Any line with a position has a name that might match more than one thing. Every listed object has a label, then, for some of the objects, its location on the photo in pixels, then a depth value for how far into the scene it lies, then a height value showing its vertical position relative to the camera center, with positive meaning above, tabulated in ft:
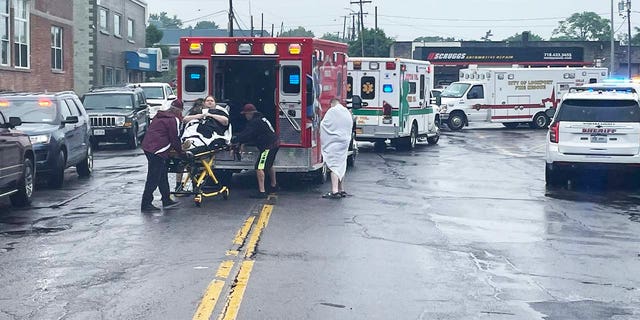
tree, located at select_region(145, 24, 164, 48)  250.37 +15.41
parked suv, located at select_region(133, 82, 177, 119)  121.80 +0.30
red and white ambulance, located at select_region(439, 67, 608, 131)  138.31 +0.53
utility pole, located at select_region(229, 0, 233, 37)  194.29 +16.61
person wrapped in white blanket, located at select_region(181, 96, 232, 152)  49.37 -1.65
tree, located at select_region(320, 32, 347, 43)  464.73 +30.64
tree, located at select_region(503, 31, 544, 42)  420.56 +29.34
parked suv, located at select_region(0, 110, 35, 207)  46.78 -3.47
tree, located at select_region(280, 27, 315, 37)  414.33 +28.83
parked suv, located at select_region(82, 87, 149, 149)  92.38 -1.81
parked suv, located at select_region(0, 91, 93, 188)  57.41 -2.12
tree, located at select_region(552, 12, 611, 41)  442.50 +33.74
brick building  115.14 +6.28
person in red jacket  47.32 -2.44
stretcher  48.78 -3.69
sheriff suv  58.90 -1.95
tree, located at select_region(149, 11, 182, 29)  551.35 +46.32
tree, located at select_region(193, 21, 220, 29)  548.52 +41.23
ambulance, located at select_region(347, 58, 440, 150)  89.10 +0.30
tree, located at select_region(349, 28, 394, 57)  280.51 +15.29
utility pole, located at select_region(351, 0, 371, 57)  258.78 +20.14
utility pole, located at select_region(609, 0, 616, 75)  200.59 +11.33
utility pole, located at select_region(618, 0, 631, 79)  251.19 +24.17
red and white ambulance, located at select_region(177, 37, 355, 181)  55.21 +0.85
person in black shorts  52.54 -2.26
